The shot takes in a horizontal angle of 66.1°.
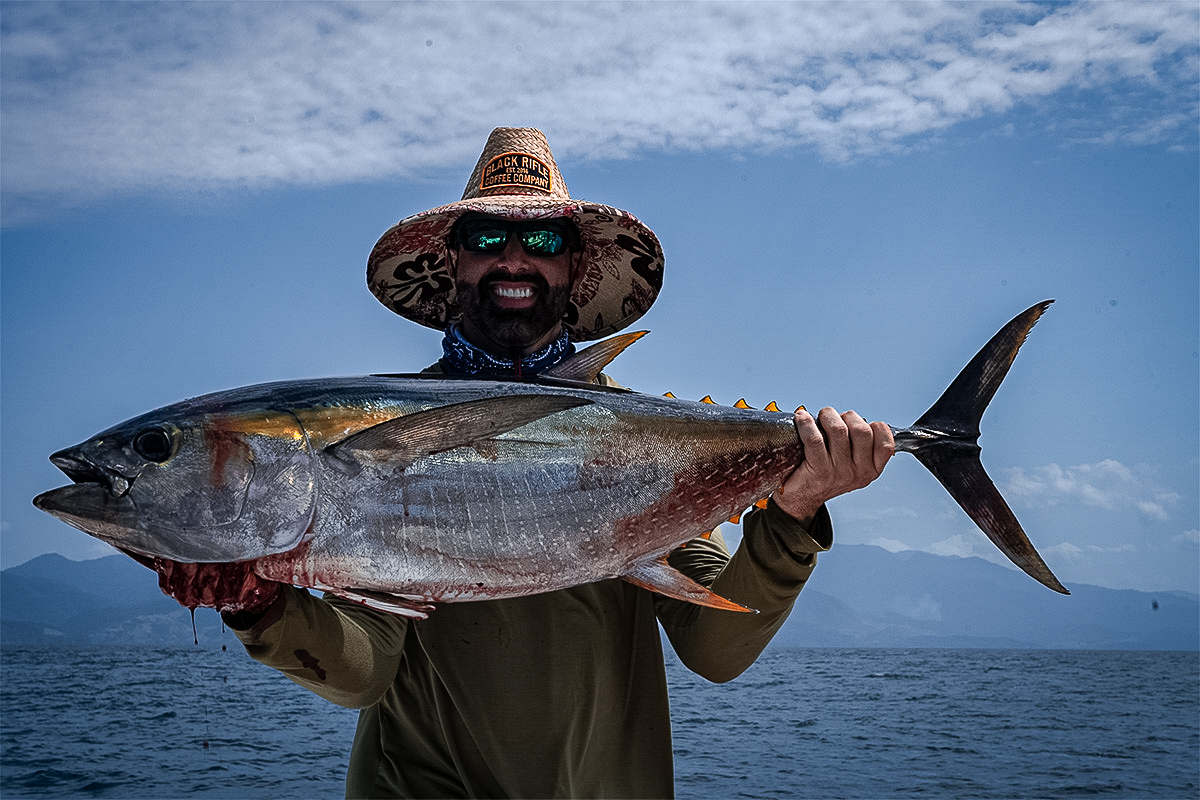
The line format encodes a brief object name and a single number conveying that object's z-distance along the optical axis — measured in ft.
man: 2.80
